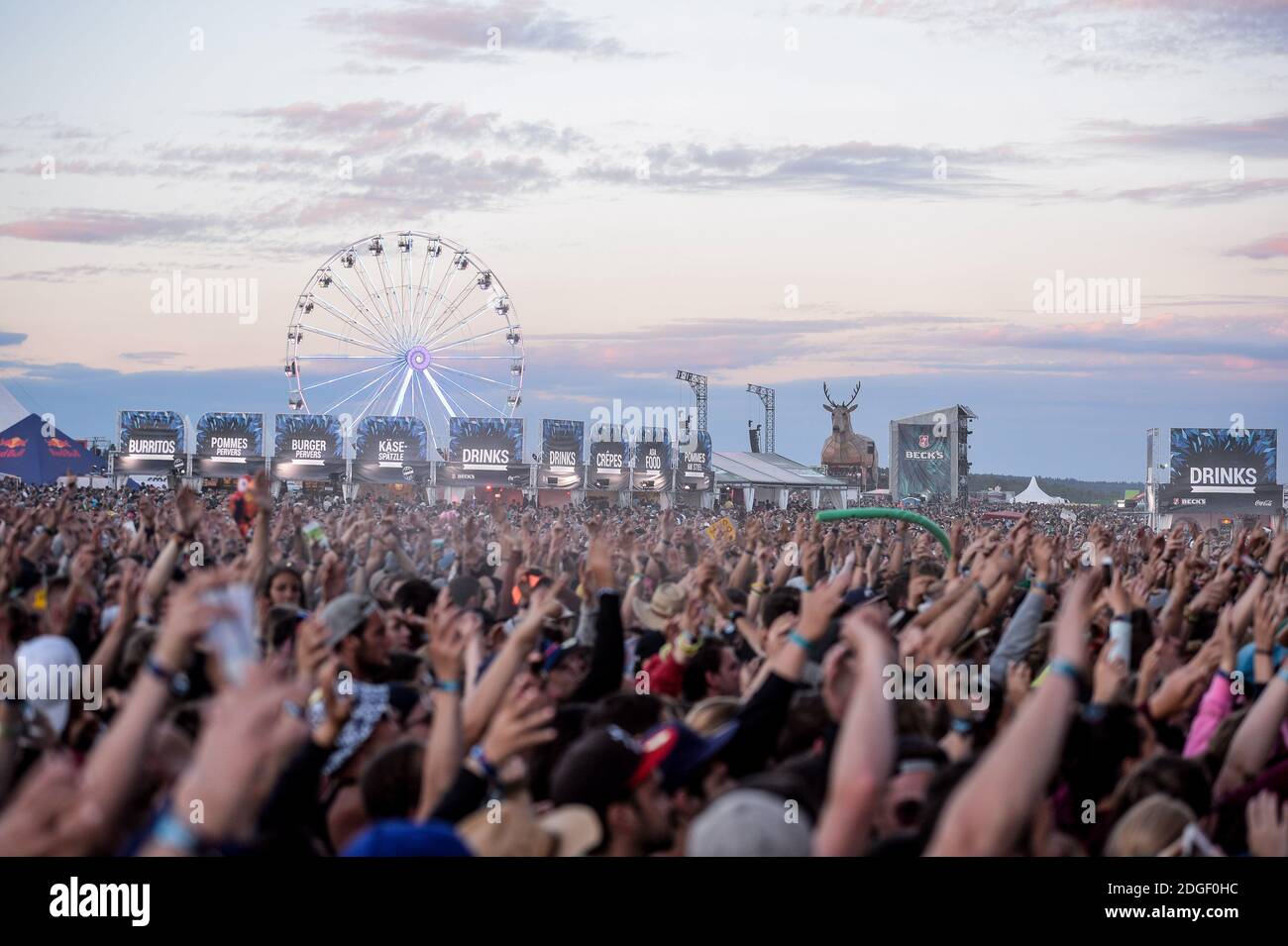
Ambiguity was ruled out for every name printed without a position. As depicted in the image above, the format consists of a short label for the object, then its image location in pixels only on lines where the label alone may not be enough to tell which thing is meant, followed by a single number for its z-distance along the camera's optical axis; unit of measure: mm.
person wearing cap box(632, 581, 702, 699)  6355
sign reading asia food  52125
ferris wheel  45375
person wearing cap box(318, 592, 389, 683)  5816
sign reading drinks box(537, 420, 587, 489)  50062
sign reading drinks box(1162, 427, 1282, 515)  34062
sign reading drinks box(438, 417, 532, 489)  48750
